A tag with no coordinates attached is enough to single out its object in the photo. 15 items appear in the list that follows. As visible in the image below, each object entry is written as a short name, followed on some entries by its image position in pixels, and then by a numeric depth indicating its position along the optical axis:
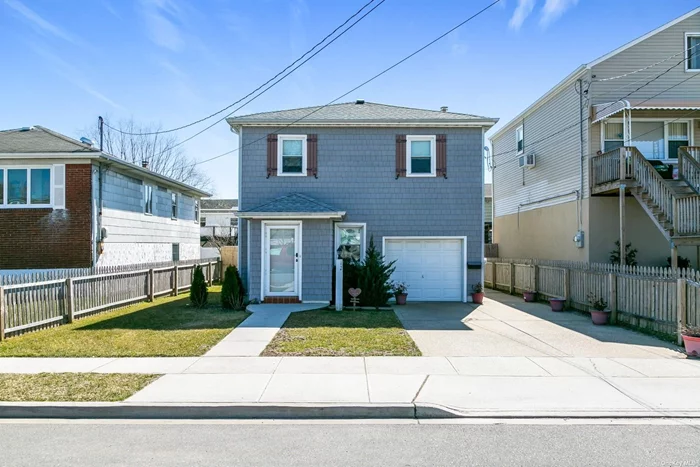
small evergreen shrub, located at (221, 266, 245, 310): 13.69
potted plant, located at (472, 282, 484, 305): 15.32
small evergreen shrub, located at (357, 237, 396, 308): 13.98
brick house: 15.78
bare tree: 40.91
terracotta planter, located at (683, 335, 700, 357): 8.32
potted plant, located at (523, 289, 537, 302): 16.16
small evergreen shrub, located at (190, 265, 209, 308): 14.09
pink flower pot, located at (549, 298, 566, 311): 13.97
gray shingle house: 15.59
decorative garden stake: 13.31
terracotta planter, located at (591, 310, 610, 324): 11.64
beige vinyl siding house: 16.16
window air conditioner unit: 20.47
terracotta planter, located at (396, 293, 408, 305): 14.88
